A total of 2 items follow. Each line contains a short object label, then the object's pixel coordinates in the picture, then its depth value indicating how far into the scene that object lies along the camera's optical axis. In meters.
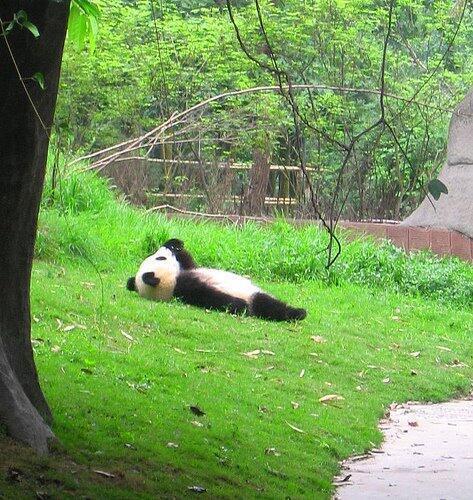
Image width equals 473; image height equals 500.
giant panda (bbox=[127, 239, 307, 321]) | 21.01
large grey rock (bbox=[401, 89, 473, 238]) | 31.90
